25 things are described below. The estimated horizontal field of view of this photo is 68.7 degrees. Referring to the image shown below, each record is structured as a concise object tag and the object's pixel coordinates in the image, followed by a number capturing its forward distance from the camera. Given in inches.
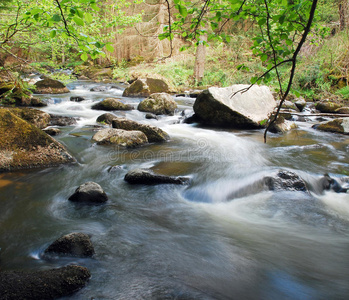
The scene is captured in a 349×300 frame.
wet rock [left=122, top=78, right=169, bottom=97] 547.8
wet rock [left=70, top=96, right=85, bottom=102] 474.5
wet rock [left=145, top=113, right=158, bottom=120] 386.9
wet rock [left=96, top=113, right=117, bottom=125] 337.1
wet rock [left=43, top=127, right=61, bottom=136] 278.7
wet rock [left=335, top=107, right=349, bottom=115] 384.2
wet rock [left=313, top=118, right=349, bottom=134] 325.7
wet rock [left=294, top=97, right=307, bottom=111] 447.8
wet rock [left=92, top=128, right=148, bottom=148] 258.4
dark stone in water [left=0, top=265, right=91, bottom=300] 72.7
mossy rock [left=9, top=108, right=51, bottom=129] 289.2
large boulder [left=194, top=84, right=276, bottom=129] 325.1
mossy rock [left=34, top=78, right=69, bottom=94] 524.1
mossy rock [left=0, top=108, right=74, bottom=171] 187.6
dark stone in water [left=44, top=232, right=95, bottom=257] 103.1
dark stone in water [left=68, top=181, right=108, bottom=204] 153.7
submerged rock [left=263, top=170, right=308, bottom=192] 173.0
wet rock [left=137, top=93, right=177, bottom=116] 411.5
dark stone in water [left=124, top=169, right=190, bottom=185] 180.4
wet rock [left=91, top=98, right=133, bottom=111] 417.8
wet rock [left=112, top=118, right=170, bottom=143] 277.6
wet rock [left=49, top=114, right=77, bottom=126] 323.0
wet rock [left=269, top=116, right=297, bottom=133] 327.3
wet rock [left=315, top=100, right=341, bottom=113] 426.0
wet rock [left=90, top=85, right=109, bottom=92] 621.6
